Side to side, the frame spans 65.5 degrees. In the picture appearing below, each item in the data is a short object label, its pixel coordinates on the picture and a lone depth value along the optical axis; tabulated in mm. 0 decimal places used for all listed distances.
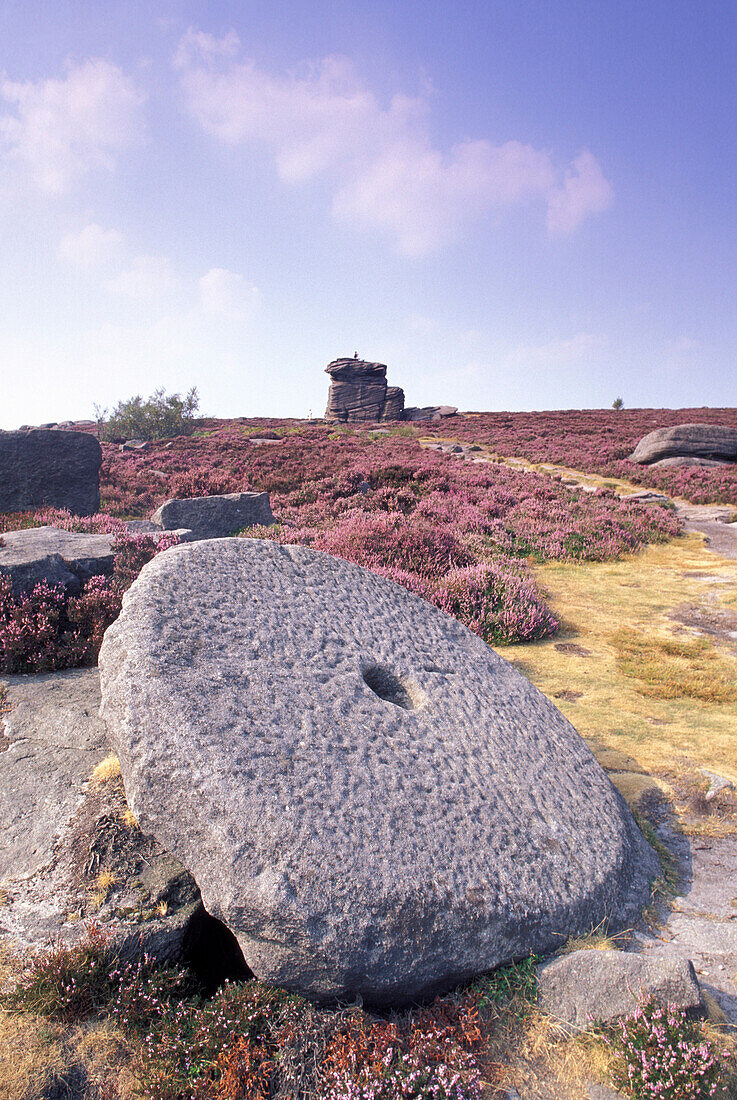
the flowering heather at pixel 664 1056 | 2064
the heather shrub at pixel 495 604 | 7453
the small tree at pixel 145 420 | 40312
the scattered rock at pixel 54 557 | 5926
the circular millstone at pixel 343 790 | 2342
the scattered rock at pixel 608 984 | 2375
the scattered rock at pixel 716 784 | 3977
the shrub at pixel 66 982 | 2277
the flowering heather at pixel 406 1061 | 2092
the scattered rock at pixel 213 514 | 12055
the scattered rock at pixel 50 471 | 13000
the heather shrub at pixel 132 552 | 6711
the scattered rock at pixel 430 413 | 58469
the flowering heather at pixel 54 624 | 5102
